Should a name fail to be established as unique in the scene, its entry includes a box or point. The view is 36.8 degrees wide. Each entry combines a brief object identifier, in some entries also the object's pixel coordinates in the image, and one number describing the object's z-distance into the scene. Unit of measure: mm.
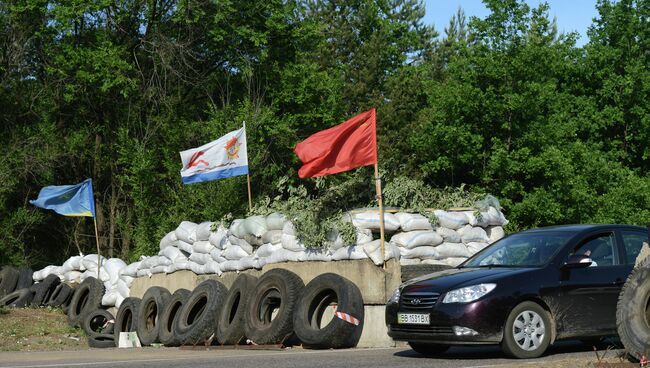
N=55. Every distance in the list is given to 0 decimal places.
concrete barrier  14328
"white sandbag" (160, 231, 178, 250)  20975
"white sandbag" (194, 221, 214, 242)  19500
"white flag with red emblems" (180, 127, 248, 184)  21016
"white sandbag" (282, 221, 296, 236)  16406
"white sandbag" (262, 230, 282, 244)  16969
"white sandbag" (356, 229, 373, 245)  15320
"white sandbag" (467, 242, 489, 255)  15906
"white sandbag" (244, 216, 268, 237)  17266
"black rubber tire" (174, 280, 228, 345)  16641
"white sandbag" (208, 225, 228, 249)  18750
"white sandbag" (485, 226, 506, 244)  16364
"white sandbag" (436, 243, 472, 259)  15562
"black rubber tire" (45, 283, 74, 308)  26891
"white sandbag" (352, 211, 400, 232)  15430
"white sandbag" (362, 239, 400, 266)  14852
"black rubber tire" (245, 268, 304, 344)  14914
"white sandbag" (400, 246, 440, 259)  15289
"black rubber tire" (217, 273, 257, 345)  15961
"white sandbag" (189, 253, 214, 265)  19439
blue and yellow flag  28391
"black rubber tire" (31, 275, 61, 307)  27547
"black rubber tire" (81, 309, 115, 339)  22625
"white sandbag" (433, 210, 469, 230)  15742
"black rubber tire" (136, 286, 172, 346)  19172
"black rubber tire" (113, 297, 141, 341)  20750
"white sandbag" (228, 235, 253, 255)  17875
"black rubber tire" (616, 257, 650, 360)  8781
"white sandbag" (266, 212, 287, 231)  16938
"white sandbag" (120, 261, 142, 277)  23812
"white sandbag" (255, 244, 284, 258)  16969
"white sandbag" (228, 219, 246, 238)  17750
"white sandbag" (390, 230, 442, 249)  15297
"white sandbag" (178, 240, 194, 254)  20388
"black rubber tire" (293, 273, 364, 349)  13945
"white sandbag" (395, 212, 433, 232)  15492
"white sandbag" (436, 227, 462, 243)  15711
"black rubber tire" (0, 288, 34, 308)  27497
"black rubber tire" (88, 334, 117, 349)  20562
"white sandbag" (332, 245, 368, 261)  15125
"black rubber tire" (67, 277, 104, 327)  24297
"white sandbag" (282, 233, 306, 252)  16250
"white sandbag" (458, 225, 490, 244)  15953
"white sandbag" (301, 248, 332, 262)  15686
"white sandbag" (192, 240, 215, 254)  19427
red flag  15945
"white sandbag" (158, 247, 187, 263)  20791
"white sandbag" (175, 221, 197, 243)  20188
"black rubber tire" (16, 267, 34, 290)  29188
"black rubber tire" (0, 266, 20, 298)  29047
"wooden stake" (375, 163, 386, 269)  14859
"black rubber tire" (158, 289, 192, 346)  18125
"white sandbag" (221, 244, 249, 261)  17955
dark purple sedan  10570
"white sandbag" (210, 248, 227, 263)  18766
